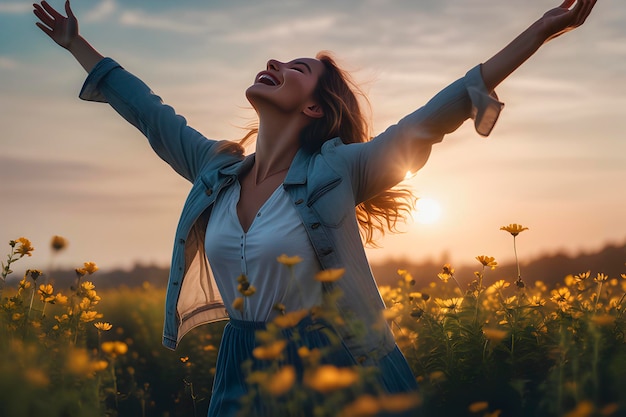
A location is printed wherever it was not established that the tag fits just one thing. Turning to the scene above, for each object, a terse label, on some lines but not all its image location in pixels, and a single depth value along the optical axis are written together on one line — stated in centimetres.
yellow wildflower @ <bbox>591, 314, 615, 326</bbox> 257
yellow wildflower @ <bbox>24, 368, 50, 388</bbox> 205
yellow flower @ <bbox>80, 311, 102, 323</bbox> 366
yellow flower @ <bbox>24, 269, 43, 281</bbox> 389
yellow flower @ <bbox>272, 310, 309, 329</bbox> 194
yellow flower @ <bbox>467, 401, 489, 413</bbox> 205
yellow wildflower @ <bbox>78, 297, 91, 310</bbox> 361
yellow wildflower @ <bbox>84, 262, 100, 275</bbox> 391
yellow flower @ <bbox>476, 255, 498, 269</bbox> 362
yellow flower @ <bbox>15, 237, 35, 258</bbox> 399
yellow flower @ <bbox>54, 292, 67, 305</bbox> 390
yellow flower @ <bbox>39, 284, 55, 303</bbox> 389
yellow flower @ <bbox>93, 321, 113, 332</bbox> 359
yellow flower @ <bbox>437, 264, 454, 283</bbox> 365
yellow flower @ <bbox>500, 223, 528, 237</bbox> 365
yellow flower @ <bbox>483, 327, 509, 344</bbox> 233
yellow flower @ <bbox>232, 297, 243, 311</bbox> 216
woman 277
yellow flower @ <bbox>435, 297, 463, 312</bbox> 333
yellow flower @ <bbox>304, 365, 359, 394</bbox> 148
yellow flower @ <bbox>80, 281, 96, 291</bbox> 384
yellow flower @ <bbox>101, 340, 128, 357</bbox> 207
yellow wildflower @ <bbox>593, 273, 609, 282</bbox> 339
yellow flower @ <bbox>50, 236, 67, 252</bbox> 354
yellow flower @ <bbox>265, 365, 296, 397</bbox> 154
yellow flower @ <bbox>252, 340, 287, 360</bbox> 169
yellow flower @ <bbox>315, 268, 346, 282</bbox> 207
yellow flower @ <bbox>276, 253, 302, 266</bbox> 215
